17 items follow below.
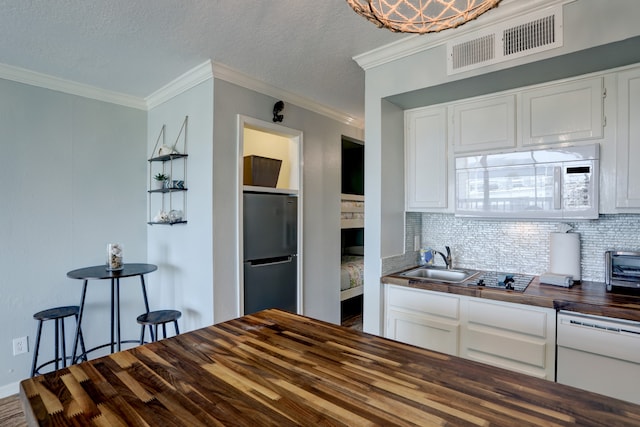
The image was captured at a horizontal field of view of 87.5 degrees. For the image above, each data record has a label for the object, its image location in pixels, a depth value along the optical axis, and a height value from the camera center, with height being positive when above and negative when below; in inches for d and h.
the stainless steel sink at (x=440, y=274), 100.7 -19.4
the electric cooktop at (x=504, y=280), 81.2 -18.3
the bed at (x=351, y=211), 155.6 +0.2
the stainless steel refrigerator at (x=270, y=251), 113.1 -14.1
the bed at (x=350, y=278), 154.0 -31.7
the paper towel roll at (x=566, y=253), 86.6 -11.1
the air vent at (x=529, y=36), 70.1 +38.0
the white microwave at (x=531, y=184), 78.8 +6.9
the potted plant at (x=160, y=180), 120.0 +11.7
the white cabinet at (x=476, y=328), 73.7 -28.8
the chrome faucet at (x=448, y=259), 107.7 -15.4
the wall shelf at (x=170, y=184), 113.6 +9.5
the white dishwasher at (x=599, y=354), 64.2 -29.0
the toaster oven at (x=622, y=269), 74.4 -13.2
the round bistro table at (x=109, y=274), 93.9 -18.0
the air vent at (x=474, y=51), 77.3 +38.0
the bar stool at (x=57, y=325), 99.4 -35.2
